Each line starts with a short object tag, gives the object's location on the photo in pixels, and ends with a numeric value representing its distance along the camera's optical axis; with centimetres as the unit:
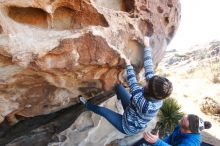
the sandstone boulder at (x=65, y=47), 197
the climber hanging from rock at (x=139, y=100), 193
